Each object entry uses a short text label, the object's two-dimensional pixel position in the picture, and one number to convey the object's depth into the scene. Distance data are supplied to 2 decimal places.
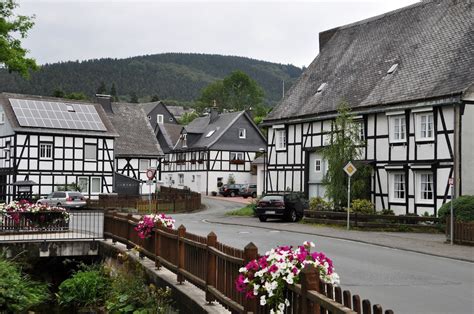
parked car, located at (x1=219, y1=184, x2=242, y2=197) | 64.19
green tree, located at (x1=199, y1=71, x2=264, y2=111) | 118.94
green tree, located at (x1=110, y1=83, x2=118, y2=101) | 173.00
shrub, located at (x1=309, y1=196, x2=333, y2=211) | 31.58
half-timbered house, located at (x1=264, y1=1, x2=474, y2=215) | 27.97
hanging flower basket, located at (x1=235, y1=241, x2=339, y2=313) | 5.75
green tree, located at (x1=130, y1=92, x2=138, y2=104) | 174.88
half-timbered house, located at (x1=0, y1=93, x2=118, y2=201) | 49.12
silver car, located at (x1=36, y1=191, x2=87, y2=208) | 41.84
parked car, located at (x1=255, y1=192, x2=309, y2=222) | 31.77
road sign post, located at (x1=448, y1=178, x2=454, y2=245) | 20.95
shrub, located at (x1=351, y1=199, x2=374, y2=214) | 29.86
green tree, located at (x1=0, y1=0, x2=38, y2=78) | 23.86
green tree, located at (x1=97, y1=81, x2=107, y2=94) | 162.98
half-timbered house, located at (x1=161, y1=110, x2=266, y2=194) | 69.56
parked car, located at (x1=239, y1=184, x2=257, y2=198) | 62.94
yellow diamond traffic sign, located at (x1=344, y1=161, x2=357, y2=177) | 25.47
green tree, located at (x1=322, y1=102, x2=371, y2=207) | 30.80
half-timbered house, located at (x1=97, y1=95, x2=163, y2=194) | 59.34
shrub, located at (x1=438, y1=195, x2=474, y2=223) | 23.02
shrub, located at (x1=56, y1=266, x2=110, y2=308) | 13.77
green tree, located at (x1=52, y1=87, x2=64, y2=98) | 97.35
